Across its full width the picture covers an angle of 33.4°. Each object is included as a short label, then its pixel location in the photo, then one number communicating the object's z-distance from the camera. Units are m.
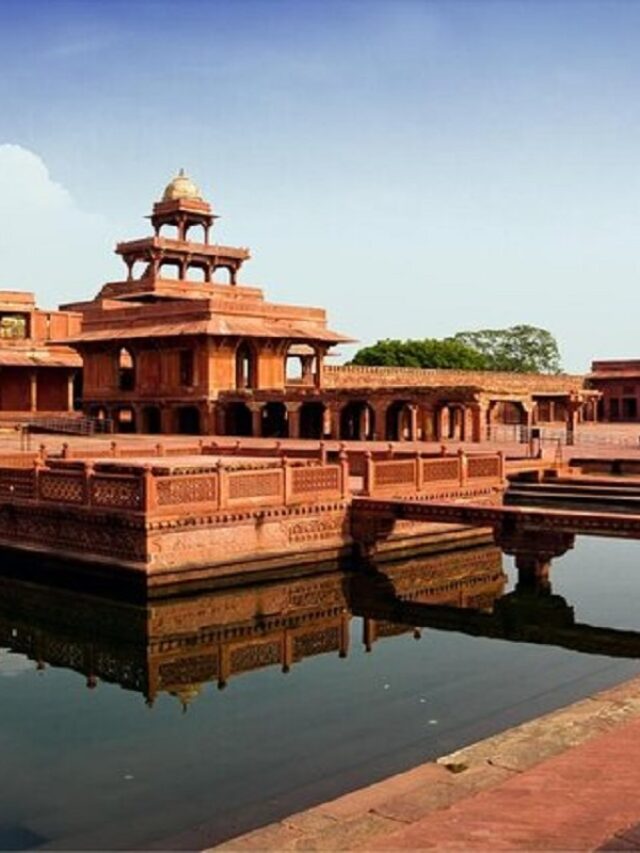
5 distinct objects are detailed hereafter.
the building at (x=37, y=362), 50.66
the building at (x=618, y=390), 70.00
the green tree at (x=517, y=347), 96.25
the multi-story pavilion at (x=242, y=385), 41.78
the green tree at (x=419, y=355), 76.75
